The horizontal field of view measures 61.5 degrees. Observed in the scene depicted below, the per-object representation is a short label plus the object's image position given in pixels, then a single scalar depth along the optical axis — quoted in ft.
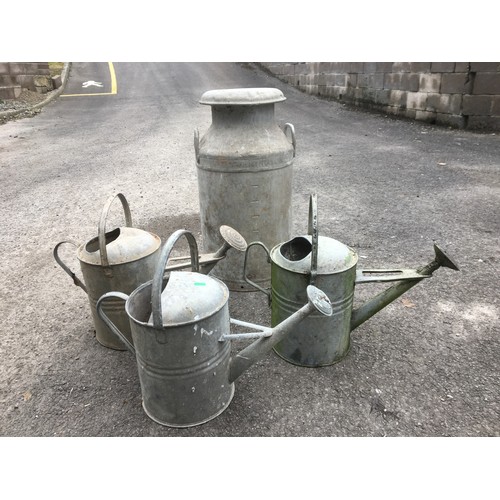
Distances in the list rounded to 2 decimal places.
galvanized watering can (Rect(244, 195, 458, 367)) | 8.14
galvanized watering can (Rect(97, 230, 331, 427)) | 6.81
